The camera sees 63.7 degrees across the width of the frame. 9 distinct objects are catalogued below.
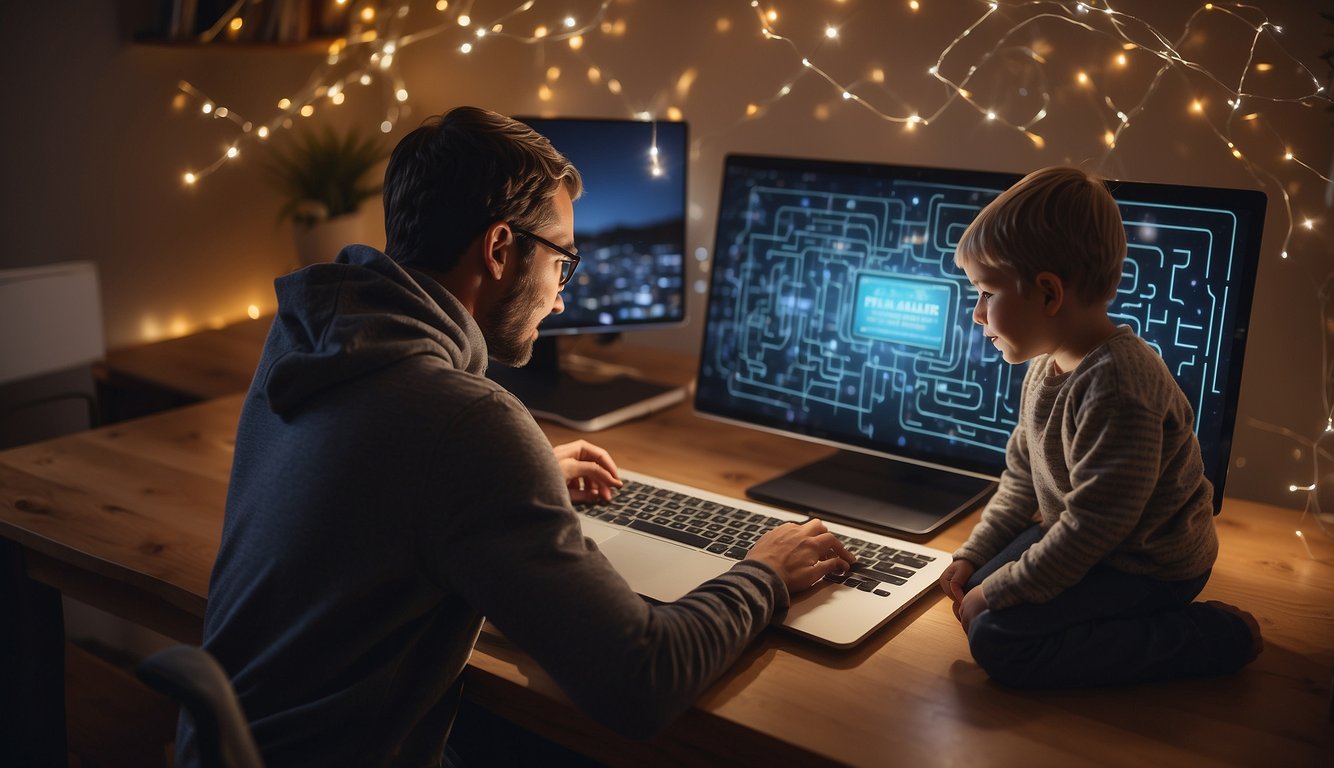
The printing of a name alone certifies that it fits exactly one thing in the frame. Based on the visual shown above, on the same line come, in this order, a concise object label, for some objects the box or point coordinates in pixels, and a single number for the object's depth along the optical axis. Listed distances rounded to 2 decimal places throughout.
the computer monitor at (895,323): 1.24
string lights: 1.45
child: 1.01
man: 0.92
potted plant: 2.37
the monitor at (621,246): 1.74
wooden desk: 0.93
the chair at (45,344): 2.01
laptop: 1.12
